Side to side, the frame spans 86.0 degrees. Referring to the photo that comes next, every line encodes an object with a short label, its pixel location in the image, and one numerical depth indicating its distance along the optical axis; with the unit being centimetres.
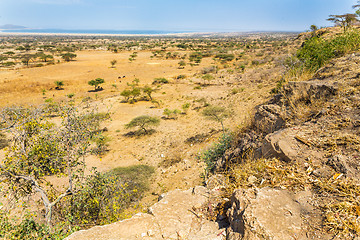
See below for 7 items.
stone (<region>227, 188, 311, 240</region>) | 247
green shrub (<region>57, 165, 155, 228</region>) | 540
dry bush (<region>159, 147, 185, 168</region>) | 1158
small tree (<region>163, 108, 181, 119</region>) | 1839
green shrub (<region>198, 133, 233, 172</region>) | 773
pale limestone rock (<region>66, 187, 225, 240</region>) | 305
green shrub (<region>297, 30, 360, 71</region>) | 844
